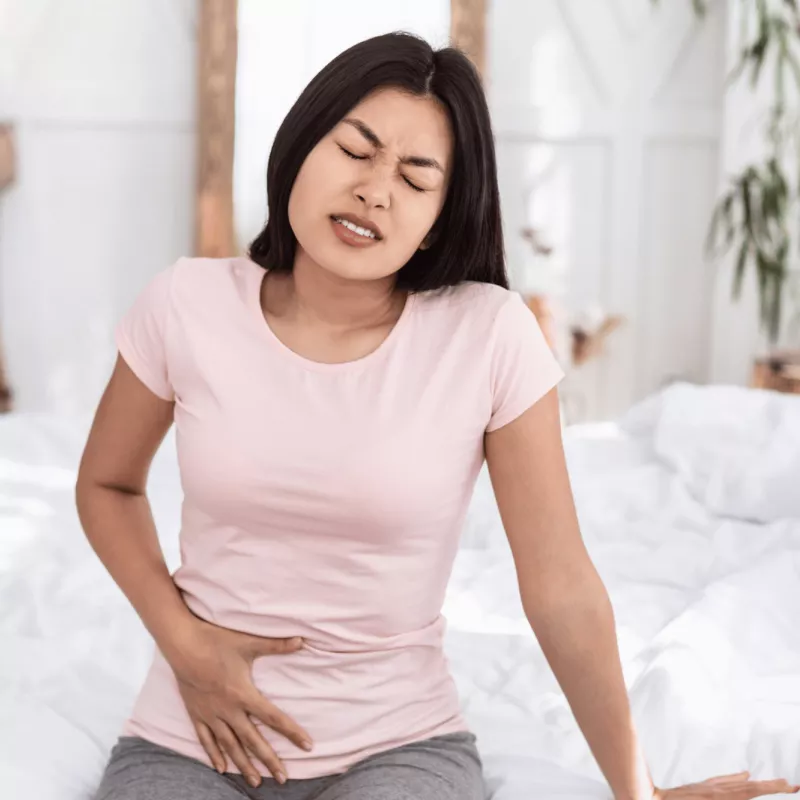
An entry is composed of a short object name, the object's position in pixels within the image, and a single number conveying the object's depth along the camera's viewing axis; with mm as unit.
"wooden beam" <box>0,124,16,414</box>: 3840
